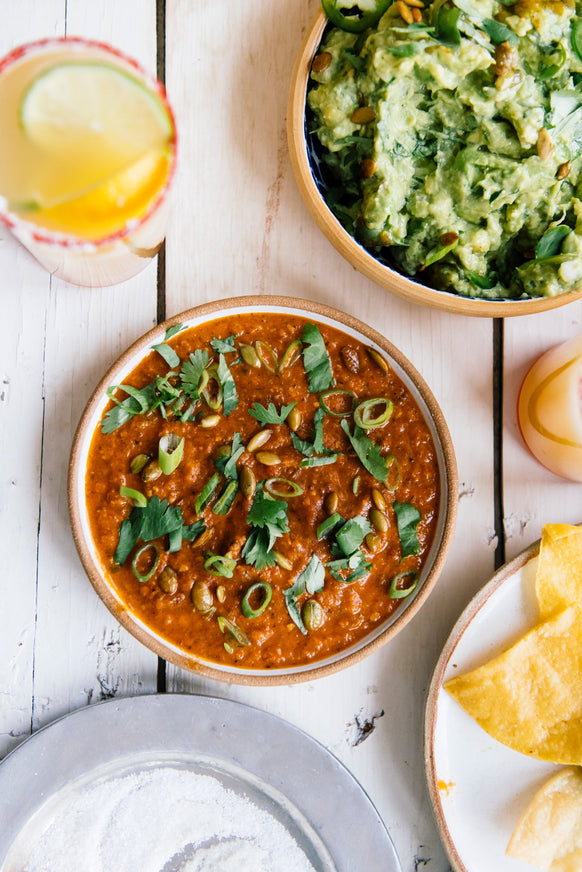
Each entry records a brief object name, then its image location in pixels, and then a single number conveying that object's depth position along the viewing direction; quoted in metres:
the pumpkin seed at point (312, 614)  0.64
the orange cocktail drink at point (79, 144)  0.58
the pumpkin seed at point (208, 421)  0.64
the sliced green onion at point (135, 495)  0.64
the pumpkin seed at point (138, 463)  0.64
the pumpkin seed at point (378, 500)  0.64
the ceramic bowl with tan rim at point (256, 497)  0.64
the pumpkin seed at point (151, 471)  0.64
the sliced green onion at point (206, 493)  0.64
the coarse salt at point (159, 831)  0.66
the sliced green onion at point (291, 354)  0.64
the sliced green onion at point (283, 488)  0.64
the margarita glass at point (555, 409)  0.64
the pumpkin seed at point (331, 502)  0.64
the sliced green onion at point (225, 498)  0.64
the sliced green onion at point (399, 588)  0.64
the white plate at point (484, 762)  0.66
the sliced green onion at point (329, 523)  0.64
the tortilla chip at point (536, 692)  0.65
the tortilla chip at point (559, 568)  0.65
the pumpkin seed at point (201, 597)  0.64
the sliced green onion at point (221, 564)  0.63
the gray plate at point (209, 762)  0.65
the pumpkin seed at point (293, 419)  0.64
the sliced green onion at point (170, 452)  0.63
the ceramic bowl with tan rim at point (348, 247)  0.62
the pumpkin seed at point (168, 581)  0.64
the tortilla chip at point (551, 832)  0.65
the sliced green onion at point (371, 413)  0.64
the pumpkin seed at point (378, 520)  0.64
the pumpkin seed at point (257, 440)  0.64
